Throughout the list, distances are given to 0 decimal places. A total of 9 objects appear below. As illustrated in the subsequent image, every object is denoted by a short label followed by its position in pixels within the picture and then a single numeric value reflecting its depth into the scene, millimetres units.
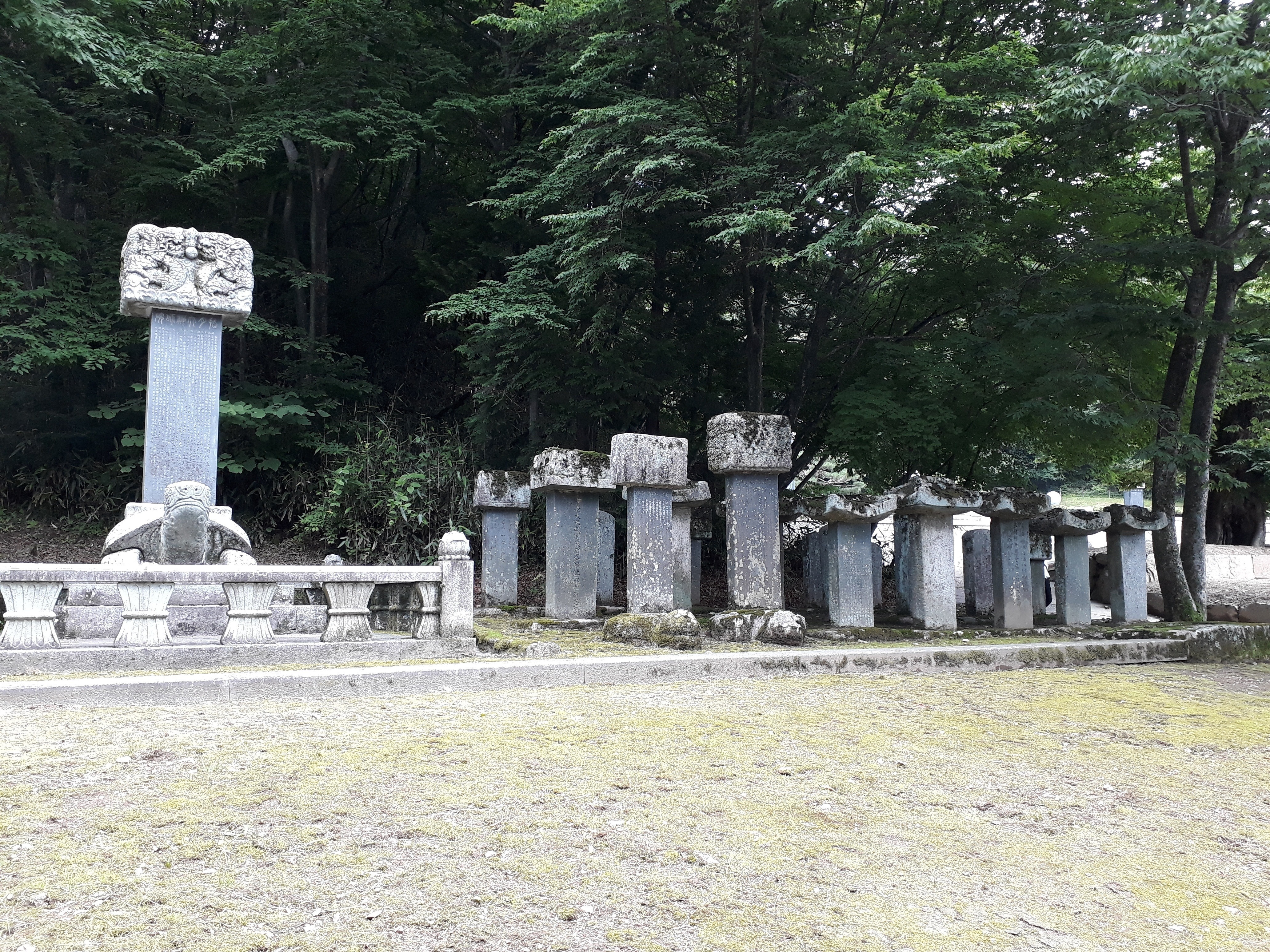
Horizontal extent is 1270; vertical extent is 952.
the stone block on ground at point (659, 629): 7434
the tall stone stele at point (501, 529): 10391
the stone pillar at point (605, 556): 11102
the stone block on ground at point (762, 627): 7738
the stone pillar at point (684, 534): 10188
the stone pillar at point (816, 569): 12266
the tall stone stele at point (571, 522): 9422
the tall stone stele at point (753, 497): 8555
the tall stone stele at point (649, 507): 8273
